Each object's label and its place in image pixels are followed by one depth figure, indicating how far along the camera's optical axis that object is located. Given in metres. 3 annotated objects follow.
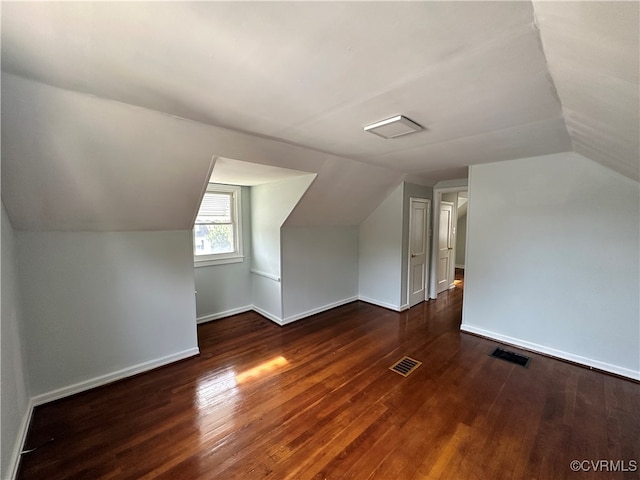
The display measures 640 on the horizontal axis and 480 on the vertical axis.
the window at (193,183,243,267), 3.94
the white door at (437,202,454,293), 5.26
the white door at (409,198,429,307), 4.50
